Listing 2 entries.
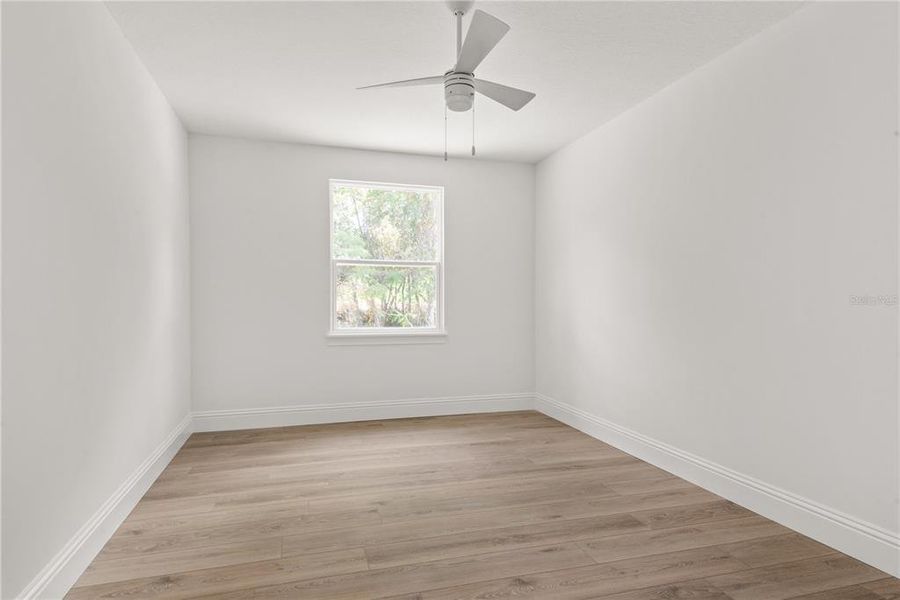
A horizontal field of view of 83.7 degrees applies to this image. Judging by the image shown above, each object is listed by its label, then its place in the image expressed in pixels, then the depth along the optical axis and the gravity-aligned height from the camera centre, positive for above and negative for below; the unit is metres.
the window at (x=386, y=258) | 4.72 +0.36
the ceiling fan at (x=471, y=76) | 2.12 +1.08
